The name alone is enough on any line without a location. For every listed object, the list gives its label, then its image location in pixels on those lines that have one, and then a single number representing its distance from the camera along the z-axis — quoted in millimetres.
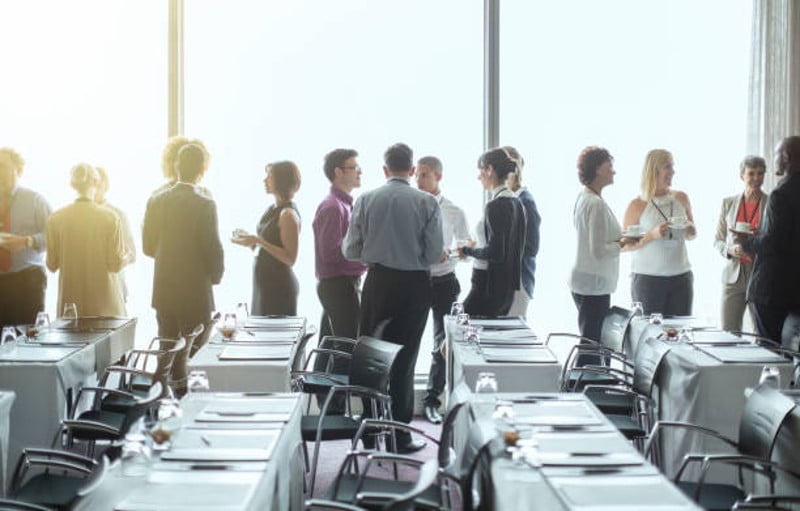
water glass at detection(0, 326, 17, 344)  5299
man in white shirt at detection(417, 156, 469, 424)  6887
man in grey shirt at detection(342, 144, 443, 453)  5781
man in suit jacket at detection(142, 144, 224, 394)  6027
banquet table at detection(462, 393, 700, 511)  2766
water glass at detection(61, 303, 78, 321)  5648
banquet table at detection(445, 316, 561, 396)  4656
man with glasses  6422
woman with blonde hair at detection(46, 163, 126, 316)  6094
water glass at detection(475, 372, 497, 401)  3721
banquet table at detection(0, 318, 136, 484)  4781
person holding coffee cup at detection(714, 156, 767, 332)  6891
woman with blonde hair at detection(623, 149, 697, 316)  6656
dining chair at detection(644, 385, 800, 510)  3609
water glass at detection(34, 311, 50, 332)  5488
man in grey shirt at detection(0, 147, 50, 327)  6402
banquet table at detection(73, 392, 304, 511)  2775
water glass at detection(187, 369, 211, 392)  3805
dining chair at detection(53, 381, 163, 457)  3785
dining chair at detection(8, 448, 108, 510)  3668
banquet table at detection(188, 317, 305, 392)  4715
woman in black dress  6367
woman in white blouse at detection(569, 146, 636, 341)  6441
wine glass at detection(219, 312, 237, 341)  5422
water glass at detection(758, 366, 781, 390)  3910
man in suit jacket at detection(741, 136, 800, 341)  5824
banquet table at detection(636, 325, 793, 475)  4746
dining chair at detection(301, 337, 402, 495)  4914
